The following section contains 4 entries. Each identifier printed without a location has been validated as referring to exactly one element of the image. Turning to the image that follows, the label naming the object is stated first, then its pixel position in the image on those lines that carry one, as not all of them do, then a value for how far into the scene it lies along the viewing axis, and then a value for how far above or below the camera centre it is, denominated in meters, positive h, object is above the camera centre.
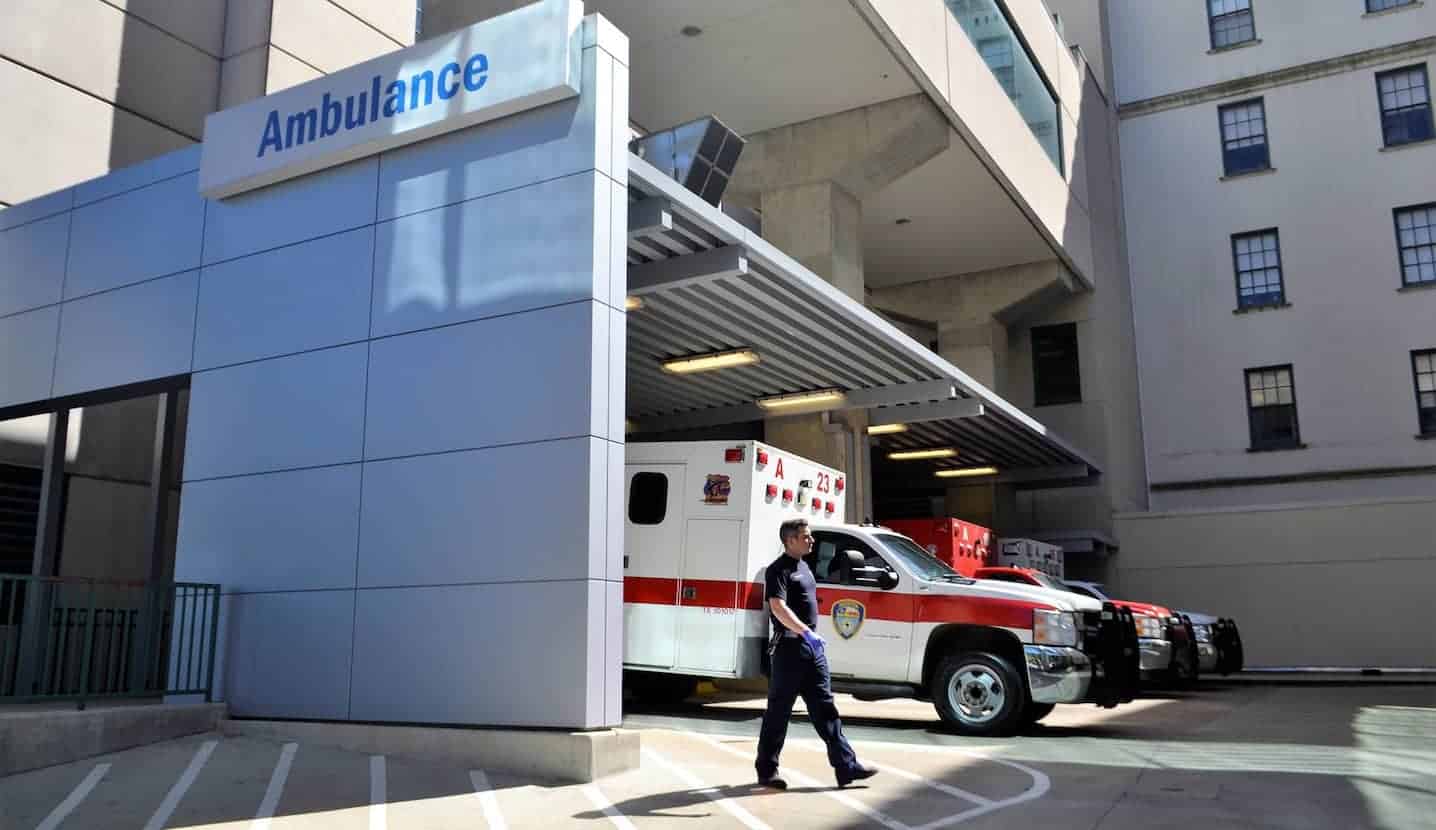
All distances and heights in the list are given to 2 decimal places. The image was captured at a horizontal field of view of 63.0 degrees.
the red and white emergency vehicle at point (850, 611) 11.70 +0.00
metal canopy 12.23 +3.60
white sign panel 9.95 +4.64
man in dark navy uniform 7.96 -0.40
